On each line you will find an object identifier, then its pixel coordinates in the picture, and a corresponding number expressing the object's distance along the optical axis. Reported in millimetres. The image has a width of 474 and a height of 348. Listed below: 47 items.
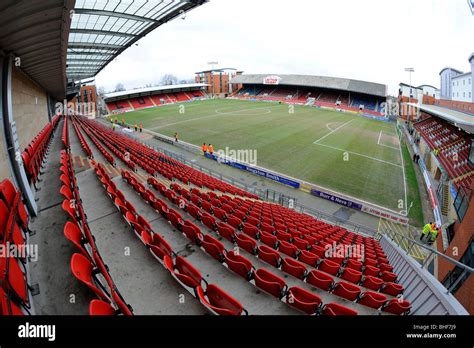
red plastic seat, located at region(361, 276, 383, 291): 5441
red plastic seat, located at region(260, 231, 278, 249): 6648
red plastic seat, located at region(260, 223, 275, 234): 7469
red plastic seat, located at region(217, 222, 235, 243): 6359
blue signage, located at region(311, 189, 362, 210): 14595
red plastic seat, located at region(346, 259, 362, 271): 6281
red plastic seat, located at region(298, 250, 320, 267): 6020
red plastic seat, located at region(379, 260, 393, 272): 6750
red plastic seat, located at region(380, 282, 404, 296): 5388
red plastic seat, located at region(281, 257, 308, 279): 5129
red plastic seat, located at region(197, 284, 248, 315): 3264
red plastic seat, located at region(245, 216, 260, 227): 7822
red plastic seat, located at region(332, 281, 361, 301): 4671
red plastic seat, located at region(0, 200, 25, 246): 4032
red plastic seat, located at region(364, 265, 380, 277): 6132
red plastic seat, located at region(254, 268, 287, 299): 4191
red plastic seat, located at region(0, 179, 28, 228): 5204
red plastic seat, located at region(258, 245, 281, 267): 5474
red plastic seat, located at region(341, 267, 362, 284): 5637
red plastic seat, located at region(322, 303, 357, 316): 3555
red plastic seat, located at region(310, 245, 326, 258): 6589
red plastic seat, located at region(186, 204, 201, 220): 7520
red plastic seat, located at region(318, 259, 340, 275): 5750
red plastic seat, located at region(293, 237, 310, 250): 6879
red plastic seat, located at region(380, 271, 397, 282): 6114
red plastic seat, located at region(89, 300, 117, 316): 2531
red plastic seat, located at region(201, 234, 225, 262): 5194
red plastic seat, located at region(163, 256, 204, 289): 3807
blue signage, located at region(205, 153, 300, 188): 17244
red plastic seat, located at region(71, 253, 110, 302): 2980
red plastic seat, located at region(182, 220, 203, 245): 5773
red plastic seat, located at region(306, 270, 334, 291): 4874
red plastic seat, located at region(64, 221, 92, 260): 3868
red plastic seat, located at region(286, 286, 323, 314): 3841
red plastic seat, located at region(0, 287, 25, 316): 2421
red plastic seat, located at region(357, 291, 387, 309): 4482
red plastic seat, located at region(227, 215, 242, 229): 7344
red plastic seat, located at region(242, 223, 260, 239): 6939
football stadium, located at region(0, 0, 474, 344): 4129
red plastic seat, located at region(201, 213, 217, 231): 6867
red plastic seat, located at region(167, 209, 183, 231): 6361
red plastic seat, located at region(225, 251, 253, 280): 4643
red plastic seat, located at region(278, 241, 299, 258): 6232
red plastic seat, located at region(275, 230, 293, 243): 7011
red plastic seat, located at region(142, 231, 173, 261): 4548
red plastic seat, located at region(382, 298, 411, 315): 4336
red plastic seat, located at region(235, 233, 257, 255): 5906
